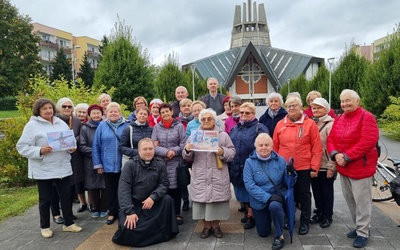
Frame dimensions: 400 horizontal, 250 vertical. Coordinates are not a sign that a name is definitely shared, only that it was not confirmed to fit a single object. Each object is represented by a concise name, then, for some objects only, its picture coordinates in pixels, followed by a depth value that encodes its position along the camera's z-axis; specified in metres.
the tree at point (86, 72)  43.88
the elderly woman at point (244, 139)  4.55
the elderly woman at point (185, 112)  5.40
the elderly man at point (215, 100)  6.62
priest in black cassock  4.12
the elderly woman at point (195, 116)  4.87
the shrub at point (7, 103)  37.44
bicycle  5.12
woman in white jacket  4.29
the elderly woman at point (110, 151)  4.89
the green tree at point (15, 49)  33.50
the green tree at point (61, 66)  43.88
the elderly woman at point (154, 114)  5.57
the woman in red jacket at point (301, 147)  4.25
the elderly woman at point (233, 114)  5.00
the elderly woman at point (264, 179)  4.11
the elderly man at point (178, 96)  6.34
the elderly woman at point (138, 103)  5.76
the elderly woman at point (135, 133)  4.72
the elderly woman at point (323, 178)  4.45
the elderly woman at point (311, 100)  5.11
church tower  79.56
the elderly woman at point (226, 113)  5.61
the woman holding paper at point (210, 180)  4.27
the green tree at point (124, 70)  14.60
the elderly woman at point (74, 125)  5.19
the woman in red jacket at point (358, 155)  3.79
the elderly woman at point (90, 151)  5.09
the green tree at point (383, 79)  15.93
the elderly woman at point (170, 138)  4.66
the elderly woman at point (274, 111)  5.04
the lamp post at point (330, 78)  22.98
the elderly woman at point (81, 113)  5.59
